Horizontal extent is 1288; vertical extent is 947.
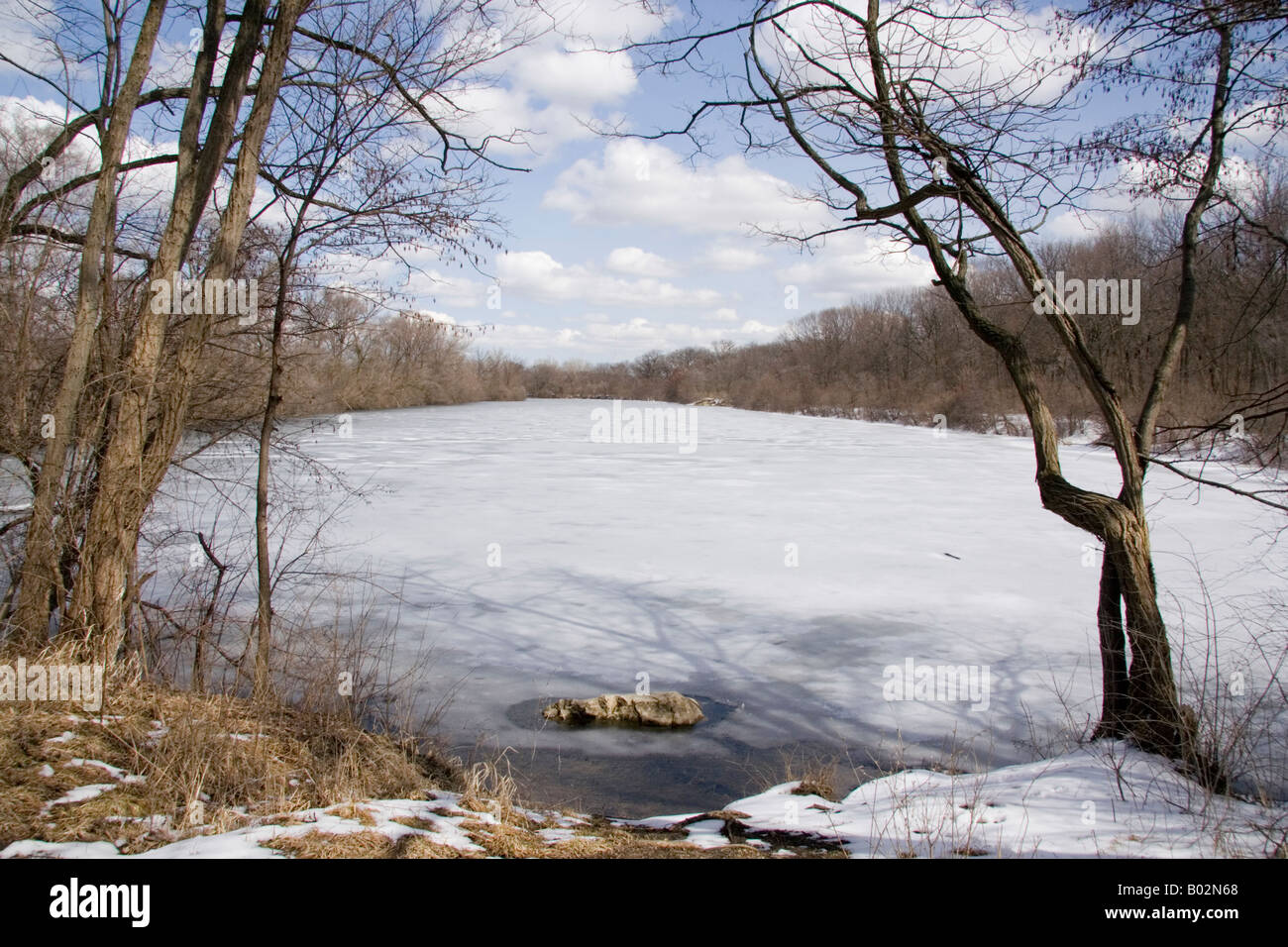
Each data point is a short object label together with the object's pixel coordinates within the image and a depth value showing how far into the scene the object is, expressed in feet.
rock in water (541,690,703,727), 20.67
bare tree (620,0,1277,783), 16.85
